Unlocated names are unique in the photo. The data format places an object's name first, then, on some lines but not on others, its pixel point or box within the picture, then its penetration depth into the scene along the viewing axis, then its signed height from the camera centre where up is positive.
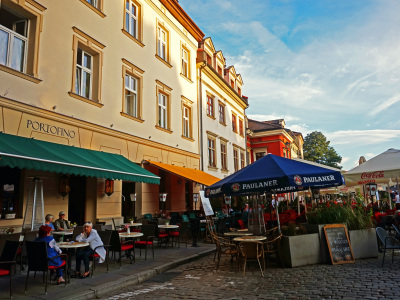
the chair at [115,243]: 7.26 -0.81
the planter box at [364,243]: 7.95 -1.06
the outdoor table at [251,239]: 6.93 -0.76
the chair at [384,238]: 7.10 -0.86
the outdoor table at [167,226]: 10.45 -0.63
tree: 57.84 +9.68
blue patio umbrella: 7.19 +0.66
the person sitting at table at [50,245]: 5.75 -0.64
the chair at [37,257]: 5.51 -0.82
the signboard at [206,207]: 12.22 -0.03
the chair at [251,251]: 7.09 -1.05
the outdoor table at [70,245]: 6.23 -0.71
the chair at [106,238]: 7.18 -0.67
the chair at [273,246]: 7.52 -1.05
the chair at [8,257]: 5.23 -0.80
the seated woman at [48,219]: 7.75 -0.21
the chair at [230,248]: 7.41 -1.05
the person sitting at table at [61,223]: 8.77 -0.36
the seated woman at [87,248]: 6.59 -0.84
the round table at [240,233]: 8.13 -0.75
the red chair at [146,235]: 8.83 -0.78
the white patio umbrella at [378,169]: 11.05 +1.21
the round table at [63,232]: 7.85 -0.57
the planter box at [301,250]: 7.36 -1.11
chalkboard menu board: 7.53 -1.01
